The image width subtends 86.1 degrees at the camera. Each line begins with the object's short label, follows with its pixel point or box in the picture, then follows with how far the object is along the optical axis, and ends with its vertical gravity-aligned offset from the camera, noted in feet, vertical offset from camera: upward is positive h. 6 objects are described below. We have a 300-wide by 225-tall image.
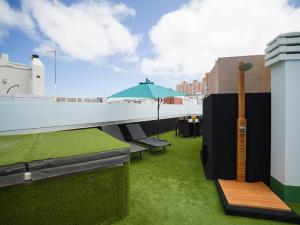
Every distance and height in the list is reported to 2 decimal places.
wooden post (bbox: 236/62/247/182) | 10.28 -1.22
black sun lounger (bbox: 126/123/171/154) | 18.49 -3.51
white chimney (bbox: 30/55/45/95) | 44.57 +9.73
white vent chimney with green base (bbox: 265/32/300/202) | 8.20 +0.04
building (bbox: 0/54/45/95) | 41.88 +9.21
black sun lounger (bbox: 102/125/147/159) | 17.31 -2.29
